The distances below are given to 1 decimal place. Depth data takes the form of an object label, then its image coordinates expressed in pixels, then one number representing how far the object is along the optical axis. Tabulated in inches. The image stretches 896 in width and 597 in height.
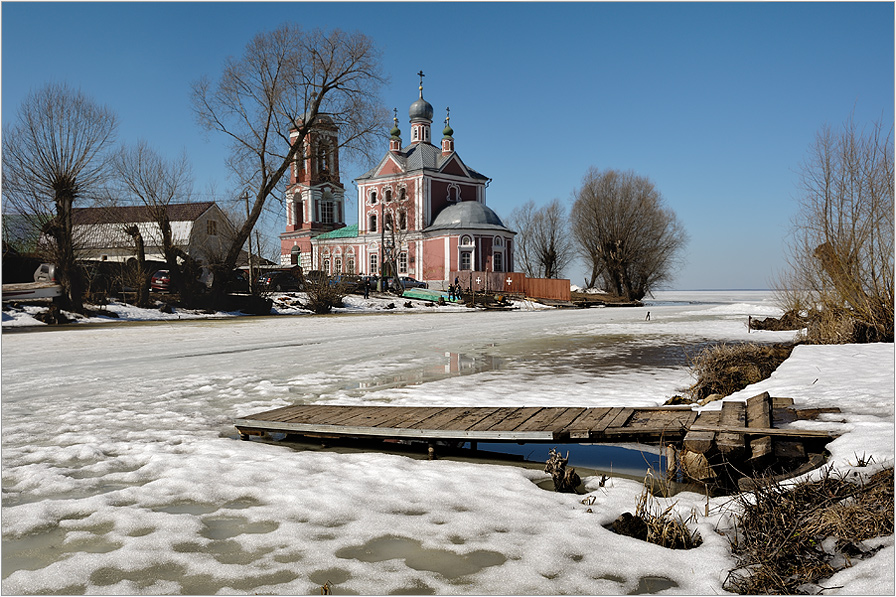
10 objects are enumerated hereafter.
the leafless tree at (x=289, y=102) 1246.9
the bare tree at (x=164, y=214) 1206.3
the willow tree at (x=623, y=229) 2135.8
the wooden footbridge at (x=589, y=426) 214.5
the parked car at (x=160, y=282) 1291.8
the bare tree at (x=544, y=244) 2709.2
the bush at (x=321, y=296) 1301.7
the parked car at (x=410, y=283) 1989.7
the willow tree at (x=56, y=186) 1002.7
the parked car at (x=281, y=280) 1711.1
